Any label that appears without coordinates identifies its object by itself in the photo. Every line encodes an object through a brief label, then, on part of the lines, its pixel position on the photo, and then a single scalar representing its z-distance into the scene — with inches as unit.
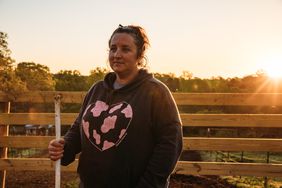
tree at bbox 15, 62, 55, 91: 984.9
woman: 67.7
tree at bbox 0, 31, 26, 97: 177.0
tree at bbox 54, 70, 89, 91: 1087.4
